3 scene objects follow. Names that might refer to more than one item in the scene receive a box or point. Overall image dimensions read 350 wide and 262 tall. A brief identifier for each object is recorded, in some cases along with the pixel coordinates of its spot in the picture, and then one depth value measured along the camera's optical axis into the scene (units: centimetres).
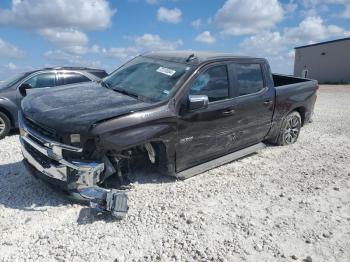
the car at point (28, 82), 818
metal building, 3058
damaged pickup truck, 421
